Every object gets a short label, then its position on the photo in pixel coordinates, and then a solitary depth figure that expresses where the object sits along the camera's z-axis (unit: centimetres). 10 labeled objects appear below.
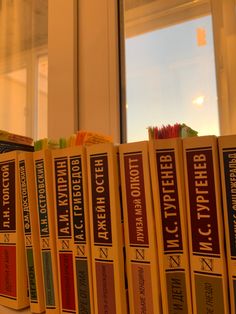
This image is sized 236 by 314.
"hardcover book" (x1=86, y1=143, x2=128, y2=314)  46
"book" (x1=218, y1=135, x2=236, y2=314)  40
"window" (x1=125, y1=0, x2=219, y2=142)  79
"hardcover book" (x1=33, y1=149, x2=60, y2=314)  52
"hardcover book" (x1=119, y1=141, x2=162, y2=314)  44
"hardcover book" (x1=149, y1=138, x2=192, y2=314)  43
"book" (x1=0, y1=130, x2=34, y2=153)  63
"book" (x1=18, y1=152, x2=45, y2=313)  54
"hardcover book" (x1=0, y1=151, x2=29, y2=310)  56
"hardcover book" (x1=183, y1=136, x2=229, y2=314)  41
